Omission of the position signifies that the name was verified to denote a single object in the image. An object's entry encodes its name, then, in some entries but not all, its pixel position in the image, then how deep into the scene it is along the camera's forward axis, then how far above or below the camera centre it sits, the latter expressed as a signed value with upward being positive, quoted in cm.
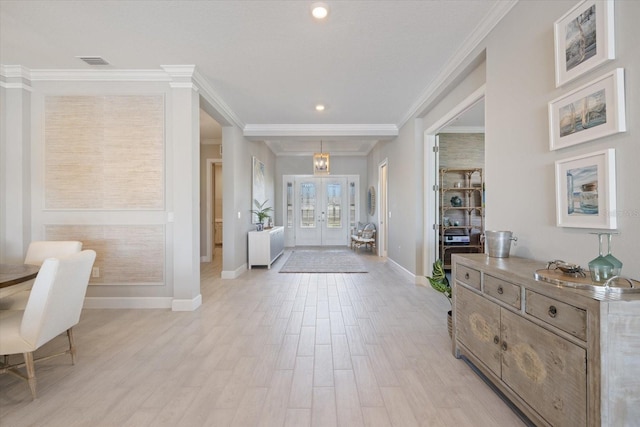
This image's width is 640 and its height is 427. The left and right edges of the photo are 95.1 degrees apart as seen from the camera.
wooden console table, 113 -61
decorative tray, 120 -30
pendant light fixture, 619 +111
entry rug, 562 -103
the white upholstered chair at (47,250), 265 -30
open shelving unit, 581 +3
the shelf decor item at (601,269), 128 -25
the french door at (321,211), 926 +13
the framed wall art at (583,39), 146 +95
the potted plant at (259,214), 619 +2
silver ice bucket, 207 -20
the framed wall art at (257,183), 634 +77
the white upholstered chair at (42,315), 178 -62
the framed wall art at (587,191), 147 +13
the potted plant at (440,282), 251 -59
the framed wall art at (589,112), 142 +55
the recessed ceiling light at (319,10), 230 +165
